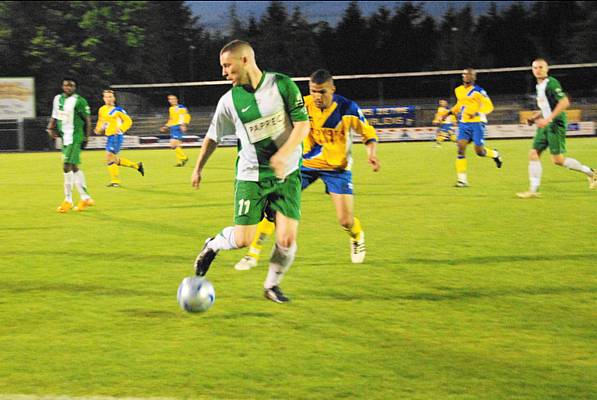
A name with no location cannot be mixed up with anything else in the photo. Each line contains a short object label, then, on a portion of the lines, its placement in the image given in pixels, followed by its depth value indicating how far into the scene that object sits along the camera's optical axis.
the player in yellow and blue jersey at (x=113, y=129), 19.34
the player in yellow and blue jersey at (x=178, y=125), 26.19
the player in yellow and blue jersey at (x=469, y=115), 16.95
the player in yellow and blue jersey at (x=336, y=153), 8.66
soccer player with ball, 6.34
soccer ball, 6.25
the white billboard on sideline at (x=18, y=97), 43.47
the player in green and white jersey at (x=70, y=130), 14.12
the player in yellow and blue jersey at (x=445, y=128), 34.62
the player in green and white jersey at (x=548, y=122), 13.38
